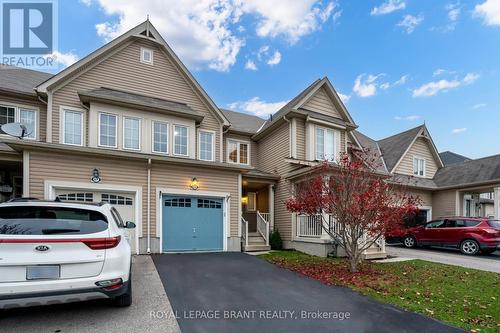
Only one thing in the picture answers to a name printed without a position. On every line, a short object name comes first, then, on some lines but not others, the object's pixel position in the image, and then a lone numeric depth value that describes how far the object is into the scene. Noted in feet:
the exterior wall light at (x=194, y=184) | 37.01
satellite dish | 29.78
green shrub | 44.06
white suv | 11.91
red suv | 40.37
